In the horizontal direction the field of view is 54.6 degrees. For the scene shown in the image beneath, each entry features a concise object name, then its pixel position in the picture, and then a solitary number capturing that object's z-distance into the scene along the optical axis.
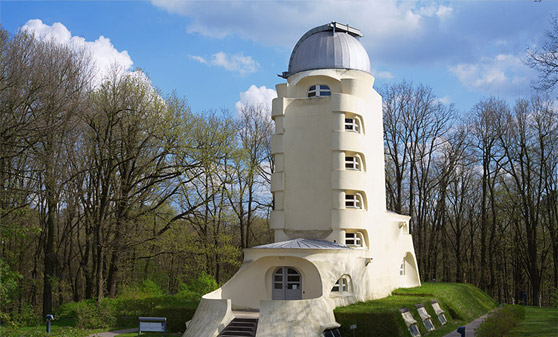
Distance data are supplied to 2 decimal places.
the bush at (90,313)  24.86
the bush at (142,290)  28.53
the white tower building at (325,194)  22.86
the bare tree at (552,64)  17.47
